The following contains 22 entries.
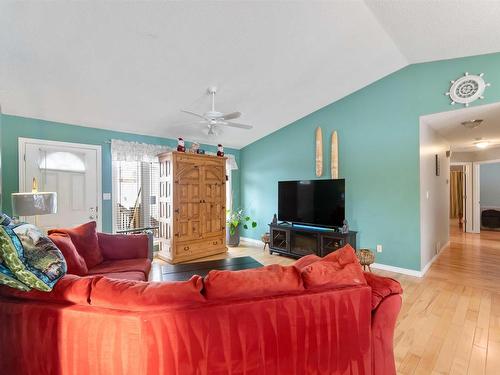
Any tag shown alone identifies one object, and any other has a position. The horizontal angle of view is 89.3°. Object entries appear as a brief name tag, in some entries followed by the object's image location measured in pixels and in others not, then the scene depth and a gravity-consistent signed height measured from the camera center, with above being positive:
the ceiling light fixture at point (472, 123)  3.74 +0.97
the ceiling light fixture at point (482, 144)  5.45 +0.98
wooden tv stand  4.16 -0.91
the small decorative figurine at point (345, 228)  4.08 -0.65
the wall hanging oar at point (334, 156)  4.55 +0.58
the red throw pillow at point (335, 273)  1.30 -0.45
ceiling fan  3.17 +0.91
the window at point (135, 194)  4.46 -0.10
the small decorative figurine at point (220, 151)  5.01 +0.74
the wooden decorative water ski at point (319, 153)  4.75 +0.66
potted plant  5.77 -0.88
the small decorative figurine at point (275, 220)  5.06 -0.63
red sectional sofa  1.14 -0.65
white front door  3.57 +0.19
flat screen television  4.22 -0.25
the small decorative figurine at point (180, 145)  4.43 +0.77
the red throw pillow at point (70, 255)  2.27 -0.61
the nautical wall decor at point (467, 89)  3.23 +1.30
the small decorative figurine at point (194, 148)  4.70 +0.76
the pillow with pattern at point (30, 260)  1.24 -0.37
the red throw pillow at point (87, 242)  2.67 -0.57
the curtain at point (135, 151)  4.30 +0.68
